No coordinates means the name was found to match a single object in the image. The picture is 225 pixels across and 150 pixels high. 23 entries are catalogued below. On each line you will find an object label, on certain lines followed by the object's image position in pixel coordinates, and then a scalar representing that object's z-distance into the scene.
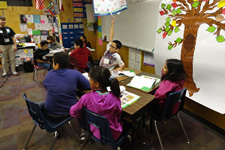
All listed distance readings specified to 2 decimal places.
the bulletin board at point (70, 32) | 4.89
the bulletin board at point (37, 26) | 5.66
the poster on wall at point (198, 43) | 1.71
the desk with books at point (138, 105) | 1.40
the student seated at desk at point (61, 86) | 1.64
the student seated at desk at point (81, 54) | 3.22
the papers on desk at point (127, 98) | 1.50
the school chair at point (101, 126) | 1.25
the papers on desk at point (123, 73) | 2.25
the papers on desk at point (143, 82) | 1.86
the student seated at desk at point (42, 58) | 3.54
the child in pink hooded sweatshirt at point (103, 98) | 1.25
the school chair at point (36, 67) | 3.61
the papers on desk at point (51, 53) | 3.49
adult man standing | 3.93
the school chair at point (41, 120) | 1.52
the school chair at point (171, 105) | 1.60
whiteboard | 2.74
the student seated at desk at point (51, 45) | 4.54
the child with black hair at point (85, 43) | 4.38
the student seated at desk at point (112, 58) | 2.50
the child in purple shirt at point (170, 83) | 1.70
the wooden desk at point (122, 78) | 2.13
